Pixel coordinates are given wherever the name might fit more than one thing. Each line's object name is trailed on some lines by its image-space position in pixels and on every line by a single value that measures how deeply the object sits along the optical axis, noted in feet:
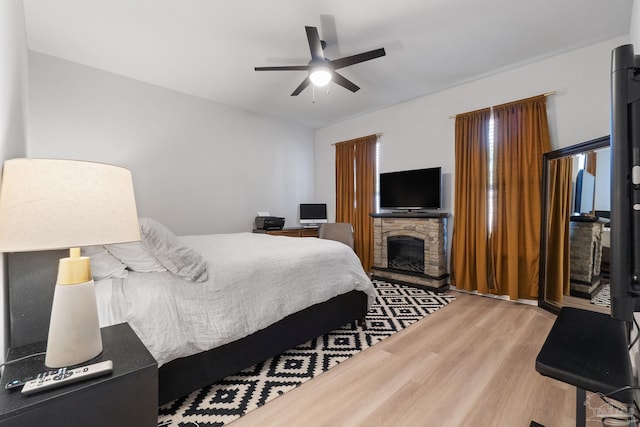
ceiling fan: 7.66
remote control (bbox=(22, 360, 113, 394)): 2.53
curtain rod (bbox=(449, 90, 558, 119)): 10.05
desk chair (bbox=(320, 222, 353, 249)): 13.33
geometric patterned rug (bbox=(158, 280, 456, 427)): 5.04
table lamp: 2.47
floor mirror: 7.64
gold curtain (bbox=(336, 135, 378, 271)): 15.61
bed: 3.54
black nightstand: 2.38
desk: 14.74
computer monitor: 17.15
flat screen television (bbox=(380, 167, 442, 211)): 12.80
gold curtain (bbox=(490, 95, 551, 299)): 10.35
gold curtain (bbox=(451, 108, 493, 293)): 11.57
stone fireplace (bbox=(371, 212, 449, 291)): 12.25
